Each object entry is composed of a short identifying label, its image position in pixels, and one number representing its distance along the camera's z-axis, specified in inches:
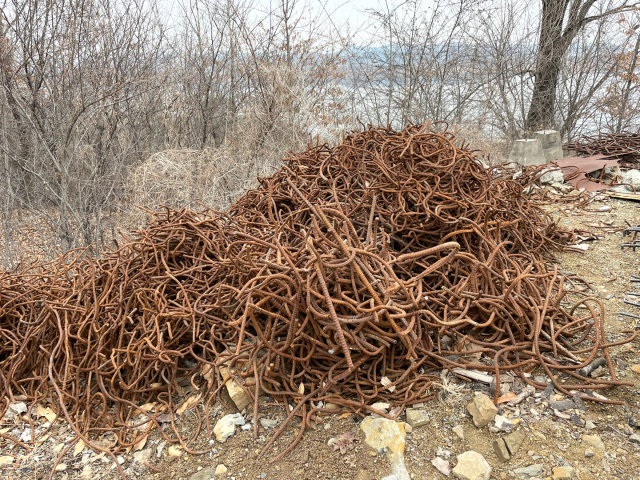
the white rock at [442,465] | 64.3
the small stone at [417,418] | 71.5
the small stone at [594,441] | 64.3
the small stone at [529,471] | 61.3
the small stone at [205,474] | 70.6
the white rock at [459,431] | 69.3
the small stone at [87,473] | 75.7
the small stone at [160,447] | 77.9
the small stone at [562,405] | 71.4
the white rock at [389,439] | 66.0
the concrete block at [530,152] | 231.9
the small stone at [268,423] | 77.1
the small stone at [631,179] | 191.8
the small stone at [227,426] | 77.5
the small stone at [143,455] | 77.5
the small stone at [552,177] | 200.7
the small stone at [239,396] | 81.9
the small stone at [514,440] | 65.0
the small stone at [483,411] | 69.9
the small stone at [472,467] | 61.7
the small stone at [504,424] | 68.3
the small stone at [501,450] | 64.1
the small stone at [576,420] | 68.4
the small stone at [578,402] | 71.4
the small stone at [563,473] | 59.9
